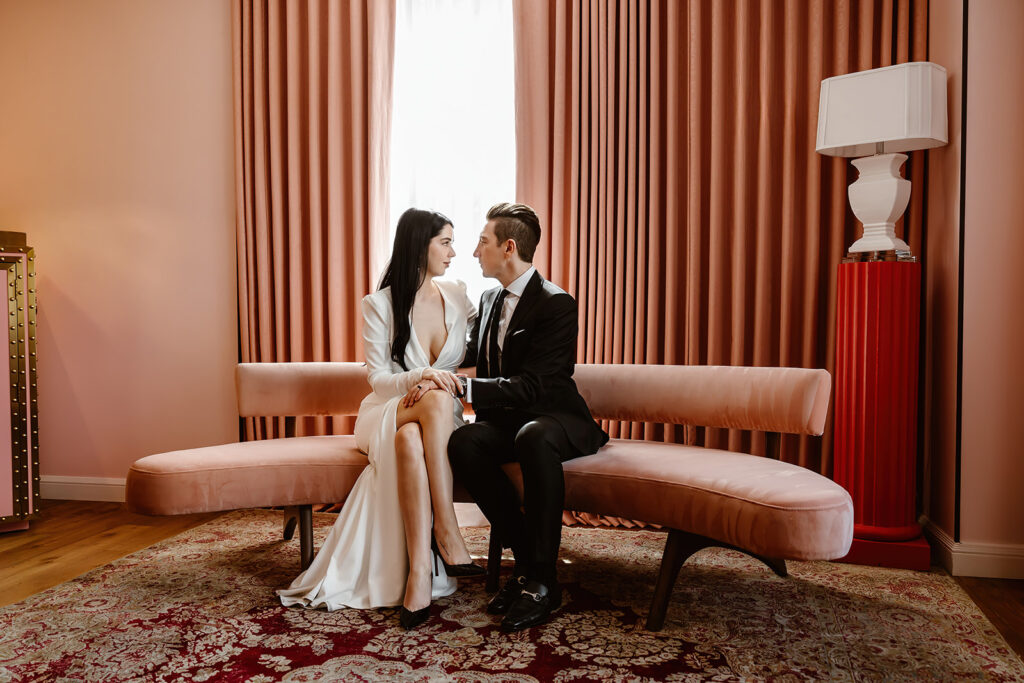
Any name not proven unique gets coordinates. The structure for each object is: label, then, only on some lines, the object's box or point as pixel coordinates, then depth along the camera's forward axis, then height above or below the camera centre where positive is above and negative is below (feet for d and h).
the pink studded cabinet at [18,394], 10.21 -1.41
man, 6.69 -1.24
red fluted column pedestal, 8.39 -1.34
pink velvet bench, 5.86 -1.69
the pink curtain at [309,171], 11.25 +1.87
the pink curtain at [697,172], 9.60 +1.65
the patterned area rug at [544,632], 5.75 -2.95
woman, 6.91 -1.54
